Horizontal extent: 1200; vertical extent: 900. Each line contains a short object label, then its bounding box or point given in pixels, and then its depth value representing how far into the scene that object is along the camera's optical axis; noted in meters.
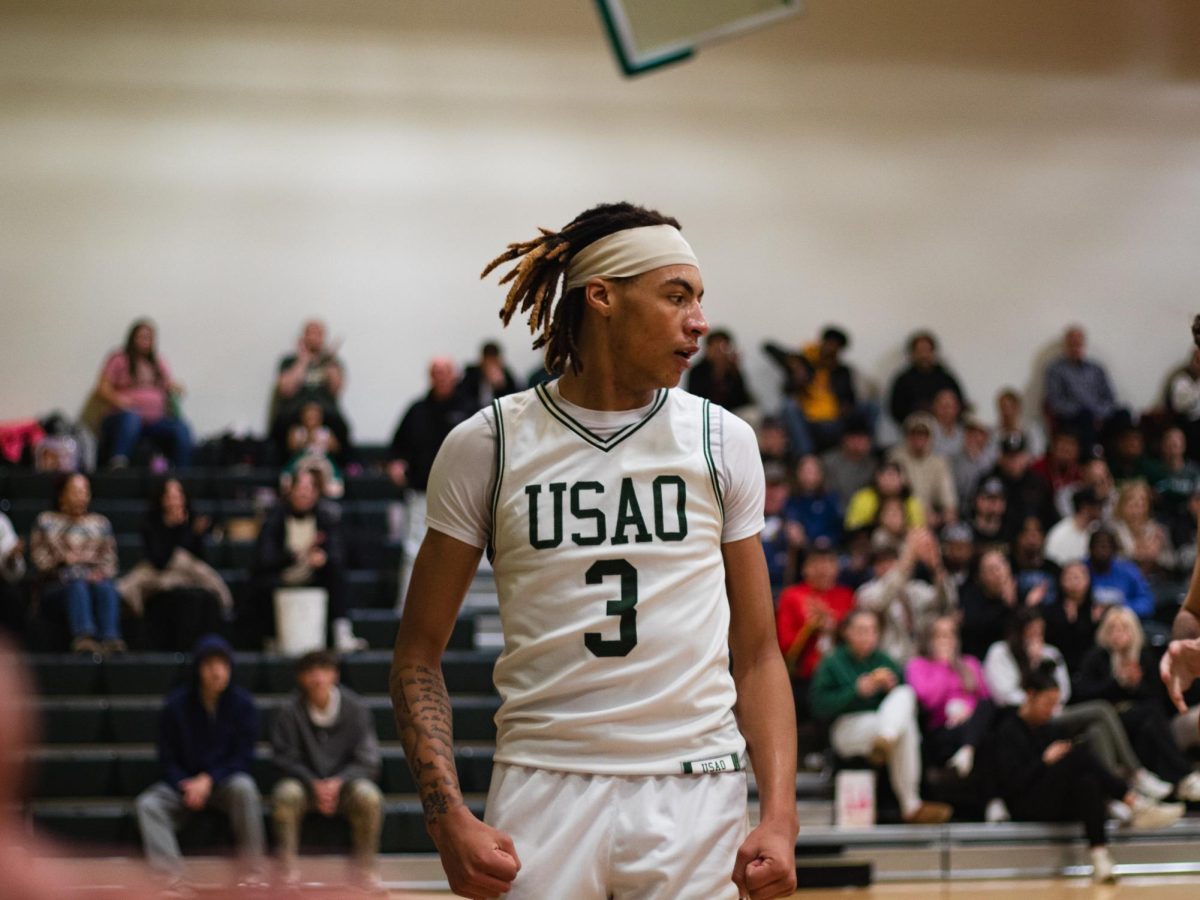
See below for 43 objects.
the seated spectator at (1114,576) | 12.09
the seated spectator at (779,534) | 12.10
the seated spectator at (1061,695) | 10.14
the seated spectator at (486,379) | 14.20
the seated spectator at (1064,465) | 14.95
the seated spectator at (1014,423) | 15.99
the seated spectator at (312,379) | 14.84
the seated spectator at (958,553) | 12.15
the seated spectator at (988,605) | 11.26
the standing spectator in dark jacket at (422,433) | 13.53
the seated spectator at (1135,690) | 10.27
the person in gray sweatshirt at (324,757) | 9.05
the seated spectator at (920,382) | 15.92
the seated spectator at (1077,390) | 16.20
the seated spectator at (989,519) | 13.13
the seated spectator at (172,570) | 10.88
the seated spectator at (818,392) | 15.45
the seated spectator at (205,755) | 8.88
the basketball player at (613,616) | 2.89
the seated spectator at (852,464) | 14.53
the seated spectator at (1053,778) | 9.63
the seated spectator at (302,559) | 10.95
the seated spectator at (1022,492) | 13.78
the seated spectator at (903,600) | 10.72
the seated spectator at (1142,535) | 13.20
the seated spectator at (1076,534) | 13.17
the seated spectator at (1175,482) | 14.25
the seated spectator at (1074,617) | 11.04
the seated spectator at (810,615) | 10.74
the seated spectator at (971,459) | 14.98
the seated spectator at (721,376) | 15.28
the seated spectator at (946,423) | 15.56
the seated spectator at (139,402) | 14.27
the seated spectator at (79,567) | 10.66
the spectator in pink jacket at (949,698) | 10.02
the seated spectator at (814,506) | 13.39
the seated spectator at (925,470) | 14.41
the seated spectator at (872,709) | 9.82
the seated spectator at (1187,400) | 15.55
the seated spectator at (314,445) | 12.52
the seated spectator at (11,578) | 10.58
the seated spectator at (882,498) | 12.91
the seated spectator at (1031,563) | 12.22
